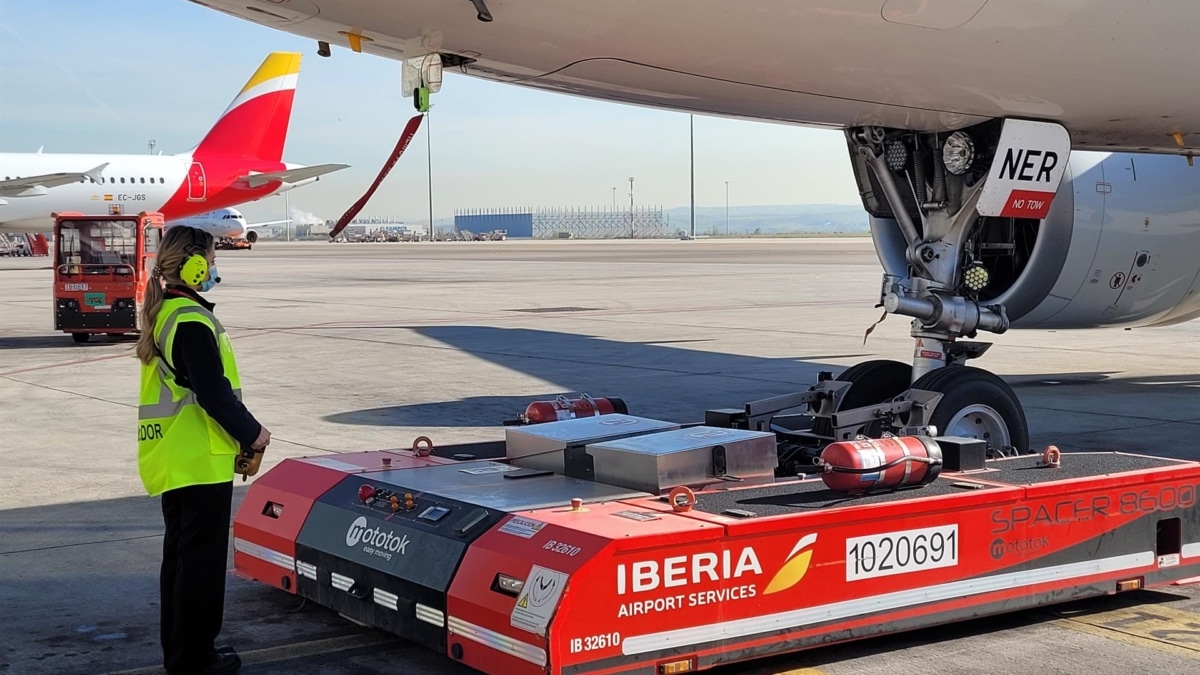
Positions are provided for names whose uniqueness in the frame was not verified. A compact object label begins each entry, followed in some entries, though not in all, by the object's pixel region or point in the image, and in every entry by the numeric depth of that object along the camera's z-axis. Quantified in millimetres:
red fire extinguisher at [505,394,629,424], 7208
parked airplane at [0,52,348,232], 48438
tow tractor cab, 19188
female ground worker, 5062
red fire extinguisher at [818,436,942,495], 5512
